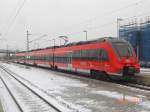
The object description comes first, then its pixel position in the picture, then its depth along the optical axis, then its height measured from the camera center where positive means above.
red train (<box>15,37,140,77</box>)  11.07 -0.13
